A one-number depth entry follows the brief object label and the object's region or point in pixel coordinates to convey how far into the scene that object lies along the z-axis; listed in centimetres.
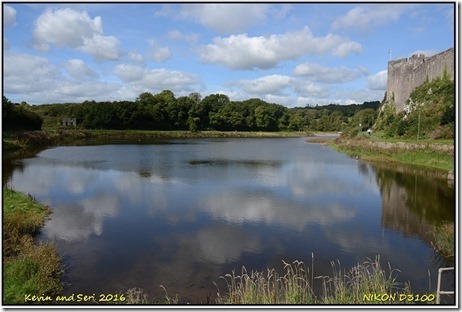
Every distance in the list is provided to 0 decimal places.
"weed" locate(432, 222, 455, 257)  1121
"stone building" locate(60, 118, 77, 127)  8044
